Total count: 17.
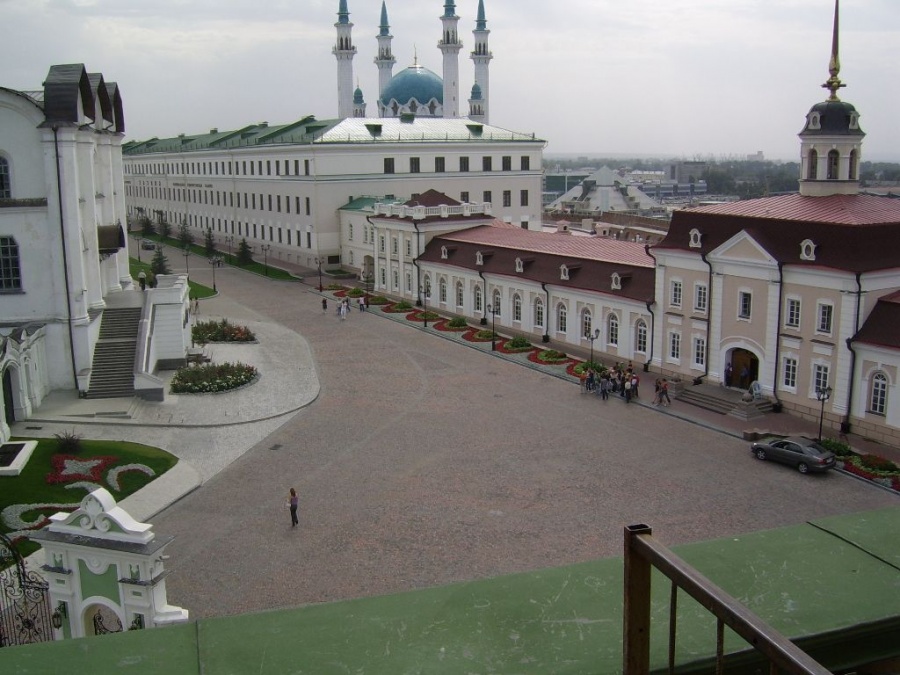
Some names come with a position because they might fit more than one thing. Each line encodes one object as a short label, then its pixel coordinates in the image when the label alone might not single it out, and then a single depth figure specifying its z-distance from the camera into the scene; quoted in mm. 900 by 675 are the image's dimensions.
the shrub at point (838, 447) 27406
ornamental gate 14617
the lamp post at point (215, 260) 70931
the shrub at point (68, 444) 27344
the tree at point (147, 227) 104562
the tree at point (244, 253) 75188
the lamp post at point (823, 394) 29094
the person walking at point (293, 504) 22153
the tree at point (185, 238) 86562
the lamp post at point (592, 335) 39038
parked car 25781
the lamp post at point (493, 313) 43422
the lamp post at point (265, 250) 73512
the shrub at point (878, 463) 26016
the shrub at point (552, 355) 40750
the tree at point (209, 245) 82606
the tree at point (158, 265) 60719
